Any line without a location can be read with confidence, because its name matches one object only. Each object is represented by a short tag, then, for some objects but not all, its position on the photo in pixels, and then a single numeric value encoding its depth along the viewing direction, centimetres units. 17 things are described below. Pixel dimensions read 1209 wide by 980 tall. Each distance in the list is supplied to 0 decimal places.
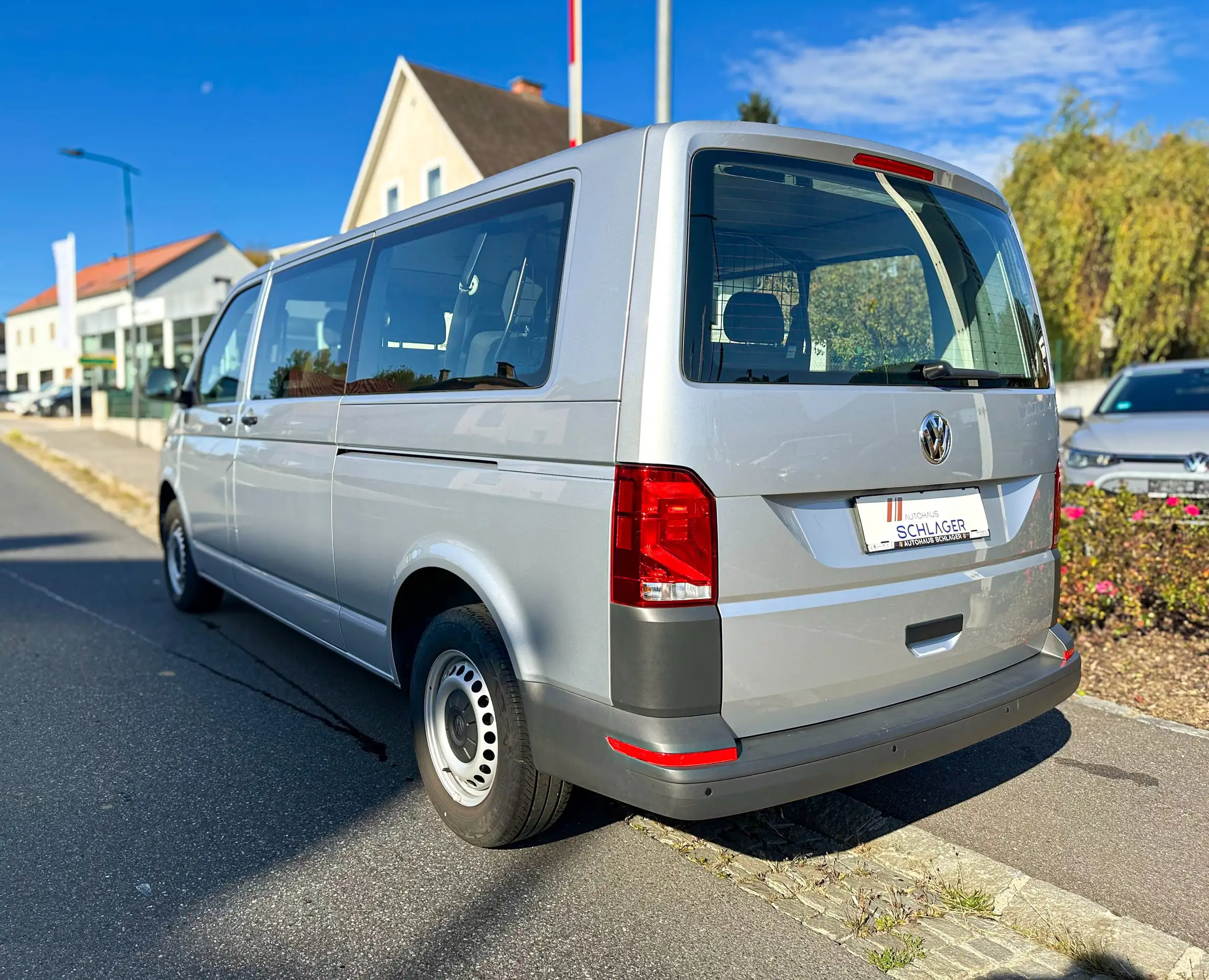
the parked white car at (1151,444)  682
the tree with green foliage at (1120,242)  1789
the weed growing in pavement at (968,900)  281
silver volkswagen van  250
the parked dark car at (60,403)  4388
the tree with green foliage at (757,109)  3167
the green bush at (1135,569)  492
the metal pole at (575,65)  850
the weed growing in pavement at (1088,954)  252
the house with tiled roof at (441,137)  2539
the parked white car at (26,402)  4616
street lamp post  2577
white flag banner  2775
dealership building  2623
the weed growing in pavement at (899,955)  255
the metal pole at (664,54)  741
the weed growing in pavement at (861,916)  272
